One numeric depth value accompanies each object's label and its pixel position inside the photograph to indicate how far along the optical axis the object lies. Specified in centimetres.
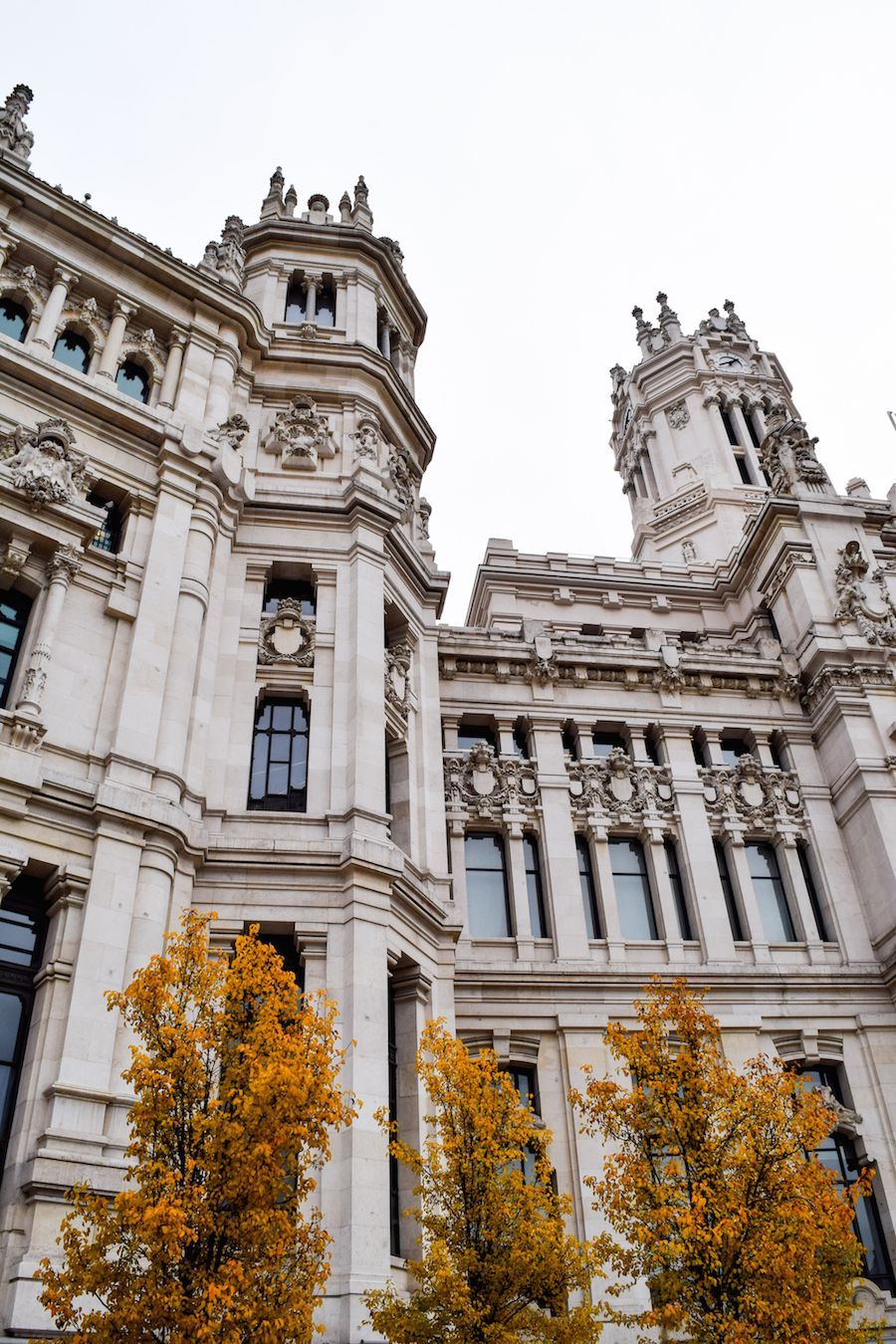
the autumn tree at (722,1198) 1620
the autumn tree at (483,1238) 1573
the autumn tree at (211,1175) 1177
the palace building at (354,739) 1903
